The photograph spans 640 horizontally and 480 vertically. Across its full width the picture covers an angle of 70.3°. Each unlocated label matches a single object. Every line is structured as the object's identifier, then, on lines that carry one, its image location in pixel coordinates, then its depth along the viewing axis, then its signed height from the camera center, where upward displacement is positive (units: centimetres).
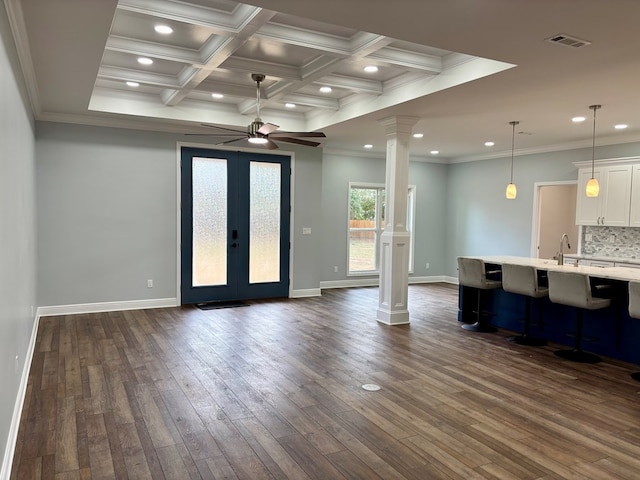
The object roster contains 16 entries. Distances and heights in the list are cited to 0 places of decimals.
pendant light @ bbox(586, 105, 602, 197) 507 +40
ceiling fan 500 +91
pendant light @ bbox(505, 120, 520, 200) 651 +39
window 929 -21
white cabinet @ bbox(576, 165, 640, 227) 658 +31
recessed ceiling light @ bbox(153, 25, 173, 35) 381 +156
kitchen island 471 -113
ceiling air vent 310 +124
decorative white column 603 -17
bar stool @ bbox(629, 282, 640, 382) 405 -72
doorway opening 820 -3
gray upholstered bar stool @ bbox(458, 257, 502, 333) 579 -82
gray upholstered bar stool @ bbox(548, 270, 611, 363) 453 -81
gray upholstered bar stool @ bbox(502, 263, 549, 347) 514 -80
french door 716 -18
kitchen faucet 552 -48
